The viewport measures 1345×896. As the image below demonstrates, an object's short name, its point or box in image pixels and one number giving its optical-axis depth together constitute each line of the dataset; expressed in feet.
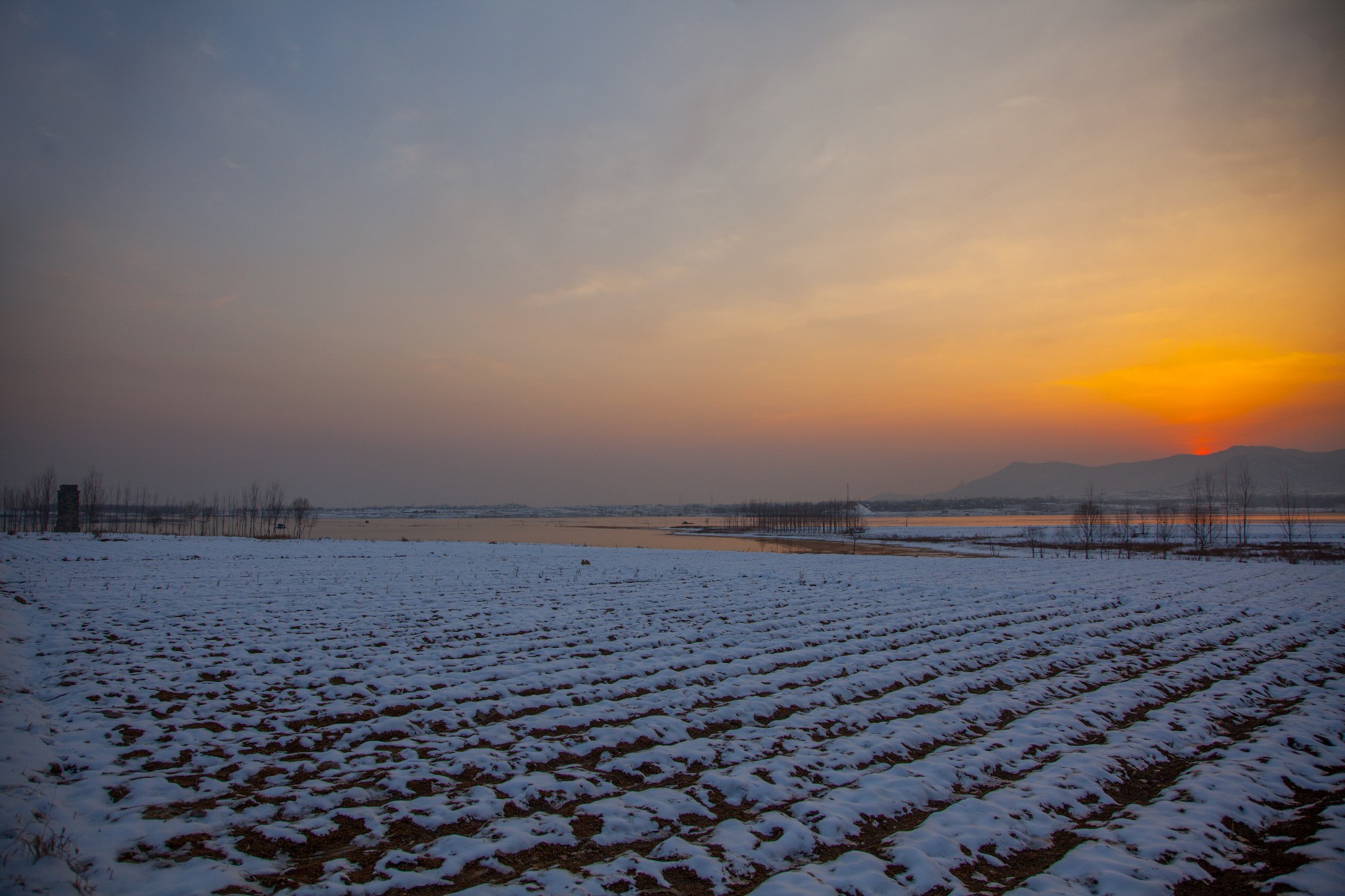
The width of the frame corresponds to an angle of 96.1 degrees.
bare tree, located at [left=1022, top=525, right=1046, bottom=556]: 177.17
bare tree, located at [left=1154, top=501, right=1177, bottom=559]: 197.08
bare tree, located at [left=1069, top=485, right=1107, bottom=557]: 201.41
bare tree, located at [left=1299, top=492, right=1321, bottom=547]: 183.73
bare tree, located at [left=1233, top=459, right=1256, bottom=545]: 190.23
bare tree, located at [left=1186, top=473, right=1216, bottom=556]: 170.91
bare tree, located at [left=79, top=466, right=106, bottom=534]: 259.39
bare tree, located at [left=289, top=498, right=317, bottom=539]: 260.13
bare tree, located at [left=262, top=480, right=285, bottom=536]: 315.58
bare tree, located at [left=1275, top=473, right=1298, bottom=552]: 189.67
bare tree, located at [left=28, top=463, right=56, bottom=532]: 226.79
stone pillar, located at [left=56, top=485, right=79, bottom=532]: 180.86
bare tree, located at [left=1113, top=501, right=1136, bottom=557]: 174.36
